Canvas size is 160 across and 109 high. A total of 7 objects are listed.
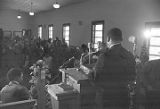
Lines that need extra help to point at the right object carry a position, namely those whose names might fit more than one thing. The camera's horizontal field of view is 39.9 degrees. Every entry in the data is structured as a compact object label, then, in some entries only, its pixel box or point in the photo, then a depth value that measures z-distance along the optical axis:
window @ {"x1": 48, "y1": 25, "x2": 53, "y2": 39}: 13.60
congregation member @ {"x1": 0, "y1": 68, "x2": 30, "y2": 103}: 2.64
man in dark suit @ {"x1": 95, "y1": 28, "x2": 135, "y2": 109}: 2.48
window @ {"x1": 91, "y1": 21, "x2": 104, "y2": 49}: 8.19
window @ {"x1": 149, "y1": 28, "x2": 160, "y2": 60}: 5.65
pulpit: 2.84
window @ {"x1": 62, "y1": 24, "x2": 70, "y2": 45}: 11.03
